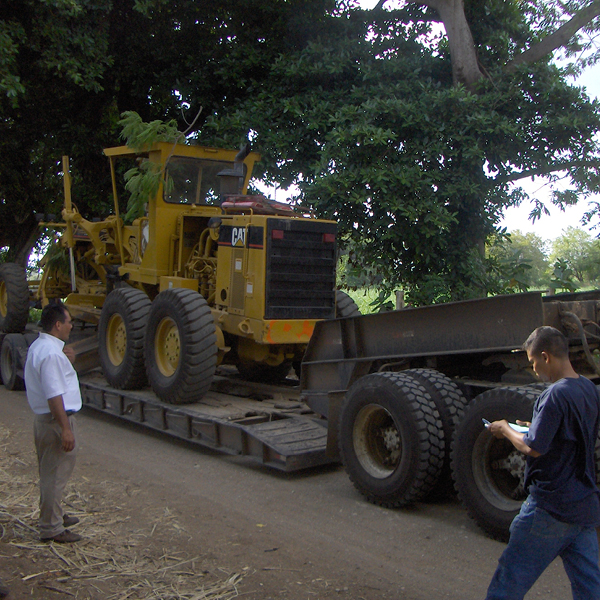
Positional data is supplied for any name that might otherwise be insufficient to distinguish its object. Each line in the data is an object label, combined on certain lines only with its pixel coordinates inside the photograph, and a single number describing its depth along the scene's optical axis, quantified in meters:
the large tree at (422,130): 10.87
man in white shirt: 4.70
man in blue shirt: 3.12
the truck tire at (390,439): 5.35
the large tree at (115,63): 11.70
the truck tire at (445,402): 5.44
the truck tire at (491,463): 4.80
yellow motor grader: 7.57
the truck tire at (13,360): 10.48
